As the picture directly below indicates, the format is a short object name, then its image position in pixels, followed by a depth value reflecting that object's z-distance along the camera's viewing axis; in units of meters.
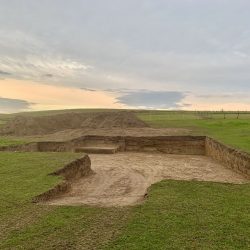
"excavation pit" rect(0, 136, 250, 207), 8.19
